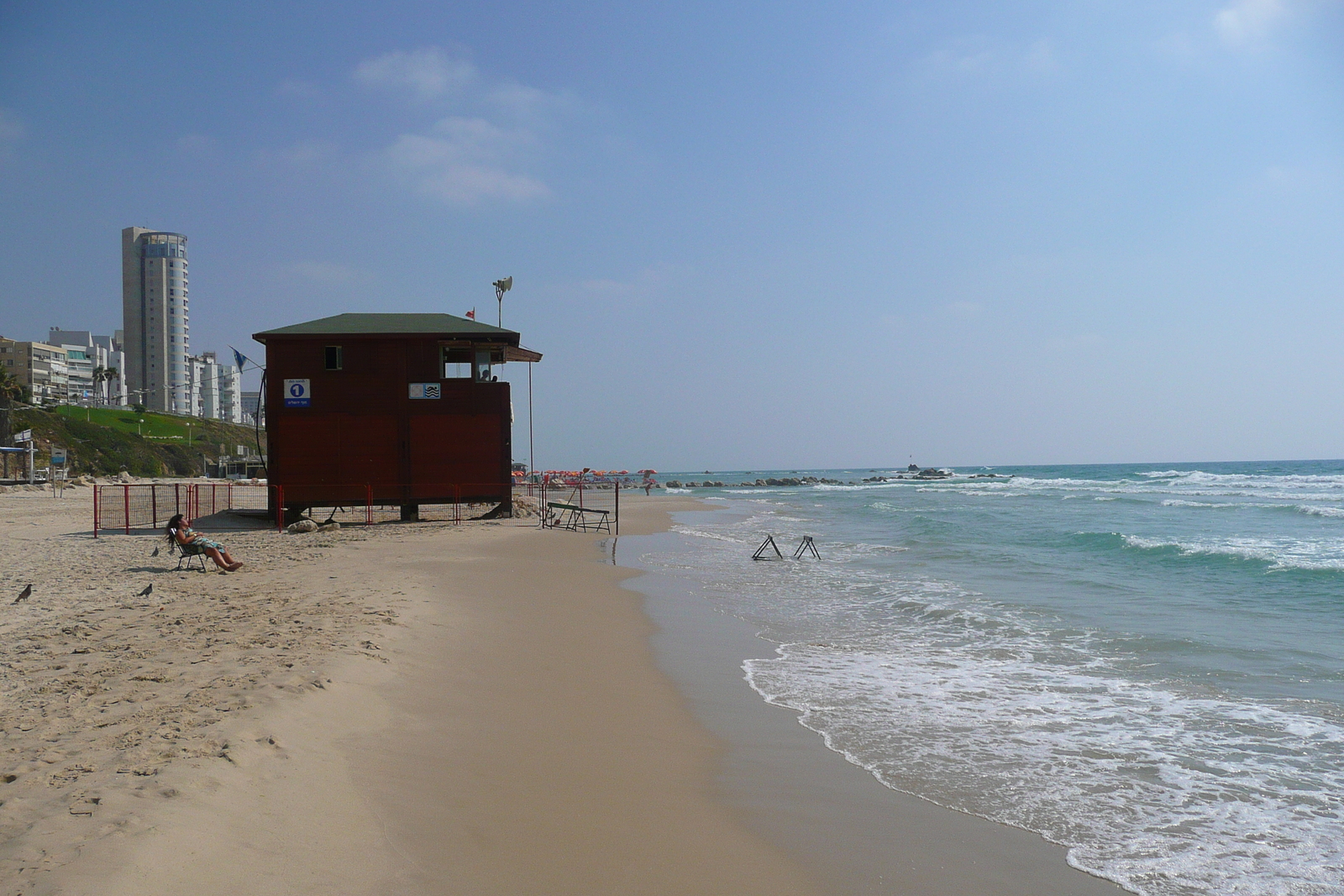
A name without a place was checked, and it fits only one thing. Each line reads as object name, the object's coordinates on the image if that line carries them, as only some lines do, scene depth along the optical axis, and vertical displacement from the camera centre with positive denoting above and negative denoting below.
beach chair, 12.89 -1.39
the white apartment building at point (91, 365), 130.50 +19.28
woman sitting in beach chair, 12.90 -1.21
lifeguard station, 24.22 +1.60
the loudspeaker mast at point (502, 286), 28.78 +6.59
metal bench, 24.59 -2.05
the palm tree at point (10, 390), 74.88 +8.41
